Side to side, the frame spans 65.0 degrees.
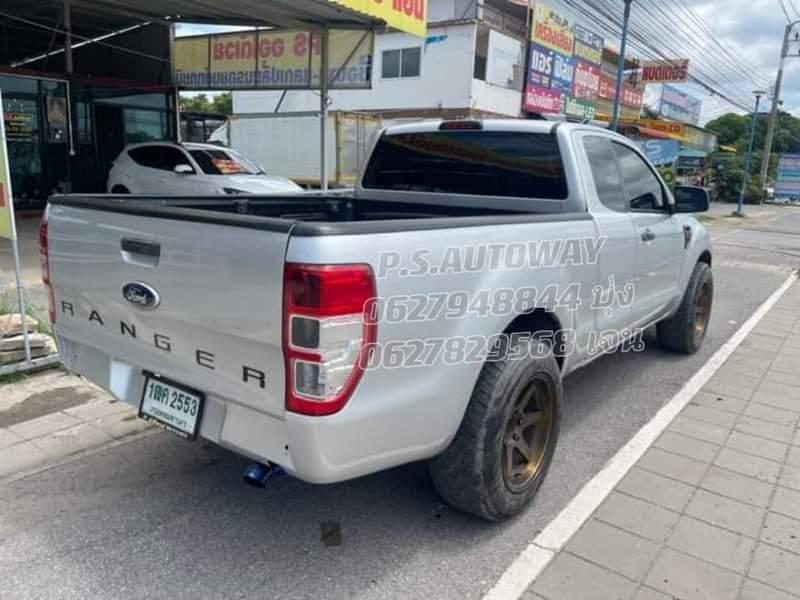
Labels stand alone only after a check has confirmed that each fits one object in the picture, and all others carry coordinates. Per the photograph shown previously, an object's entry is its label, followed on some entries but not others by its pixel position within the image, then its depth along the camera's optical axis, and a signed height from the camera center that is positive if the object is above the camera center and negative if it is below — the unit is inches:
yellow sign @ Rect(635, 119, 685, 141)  1202.8 +103.4
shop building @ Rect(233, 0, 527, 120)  957.8 +159.8
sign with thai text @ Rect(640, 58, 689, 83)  1266.0 +225.5
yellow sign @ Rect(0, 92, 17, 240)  166.7 -14.7
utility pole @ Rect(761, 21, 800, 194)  1389.0 +165.8
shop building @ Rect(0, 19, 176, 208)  492.4 +41.2
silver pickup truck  82.0 -22.6
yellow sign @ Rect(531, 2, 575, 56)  1007.6 +238.3
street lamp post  1070.9 +43.2
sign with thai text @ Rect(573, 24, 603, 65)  1123.9 +236.7
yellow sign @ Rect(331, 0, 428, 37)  263.7 +68.2
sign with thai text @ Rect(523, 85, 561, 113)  1046.4 +126.7
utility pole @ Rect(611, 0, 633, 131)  554.6 +113.8
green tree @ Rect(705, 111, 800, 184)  2945.4 +257.7
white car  432.5 -9.3
